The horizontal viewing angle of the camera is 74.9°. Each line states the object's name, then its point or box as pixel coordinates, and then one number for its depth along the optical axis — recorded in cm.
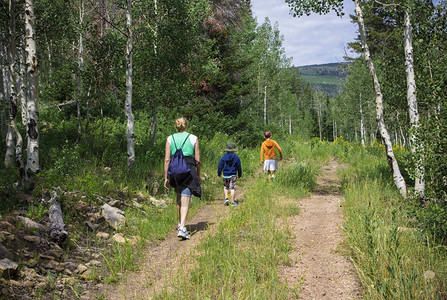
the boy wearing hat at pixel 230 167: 794
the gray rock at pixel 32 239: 421
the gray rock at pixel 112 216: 554
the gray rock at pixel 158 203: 718
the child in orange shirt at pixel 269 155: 1003
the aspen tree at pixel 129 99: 897
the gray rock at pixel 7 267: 328
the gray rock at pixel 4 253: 353
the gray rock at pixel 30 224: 451
